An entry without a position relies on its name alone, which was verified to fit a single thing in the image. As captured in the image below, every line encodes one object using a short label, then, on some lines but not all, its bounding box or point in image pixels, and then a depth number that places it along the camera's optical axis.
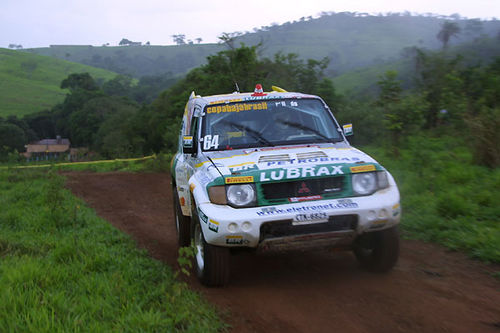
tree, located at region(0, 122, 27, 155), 51.12
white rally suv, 3.89
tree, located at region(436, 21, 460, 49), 54.97
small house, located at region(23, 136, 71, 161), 56.88
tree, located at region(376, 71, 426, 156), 11.09
